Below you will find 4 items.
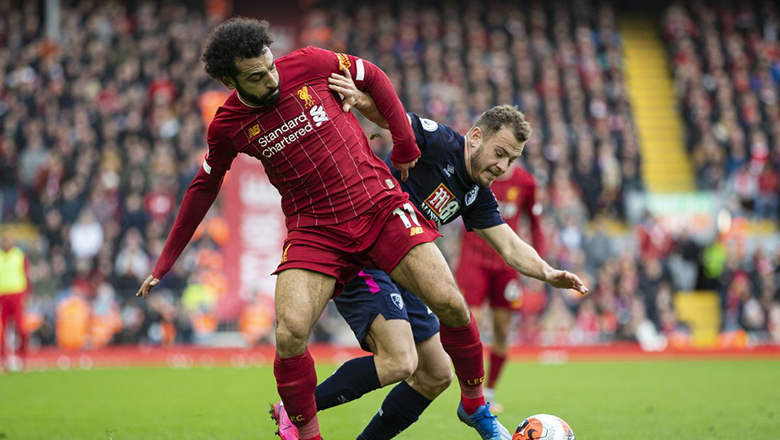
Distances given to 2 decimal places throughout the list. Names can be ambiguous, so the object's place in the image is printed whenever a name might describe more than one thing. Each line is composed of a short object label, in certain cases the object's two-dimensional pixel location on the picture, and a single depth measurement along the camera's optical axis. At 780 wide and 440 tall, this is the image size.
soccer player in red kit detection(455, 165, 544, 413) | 18.44
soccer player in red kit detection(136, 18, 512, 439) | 10.03
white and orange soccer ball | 11.00
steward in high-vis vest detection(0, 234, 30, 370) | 29.12
